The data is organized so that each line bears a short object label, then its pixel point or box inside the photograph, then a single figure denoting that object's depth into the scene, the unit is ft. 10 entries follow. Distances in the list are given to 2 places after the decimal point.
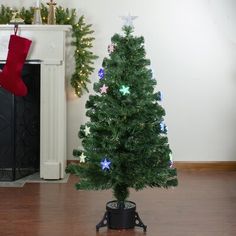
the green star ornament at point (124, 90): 10.11
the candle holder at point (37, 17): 15.76
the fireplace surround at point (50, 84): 15.47
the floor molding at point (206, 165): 17.78
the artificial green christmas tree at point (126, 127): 10.18
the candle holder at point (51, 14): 15.88
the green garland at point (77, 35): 16.21
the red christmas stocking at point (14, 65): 15.08
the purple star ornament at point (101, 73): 10.43
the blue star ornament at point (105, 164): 10.07
